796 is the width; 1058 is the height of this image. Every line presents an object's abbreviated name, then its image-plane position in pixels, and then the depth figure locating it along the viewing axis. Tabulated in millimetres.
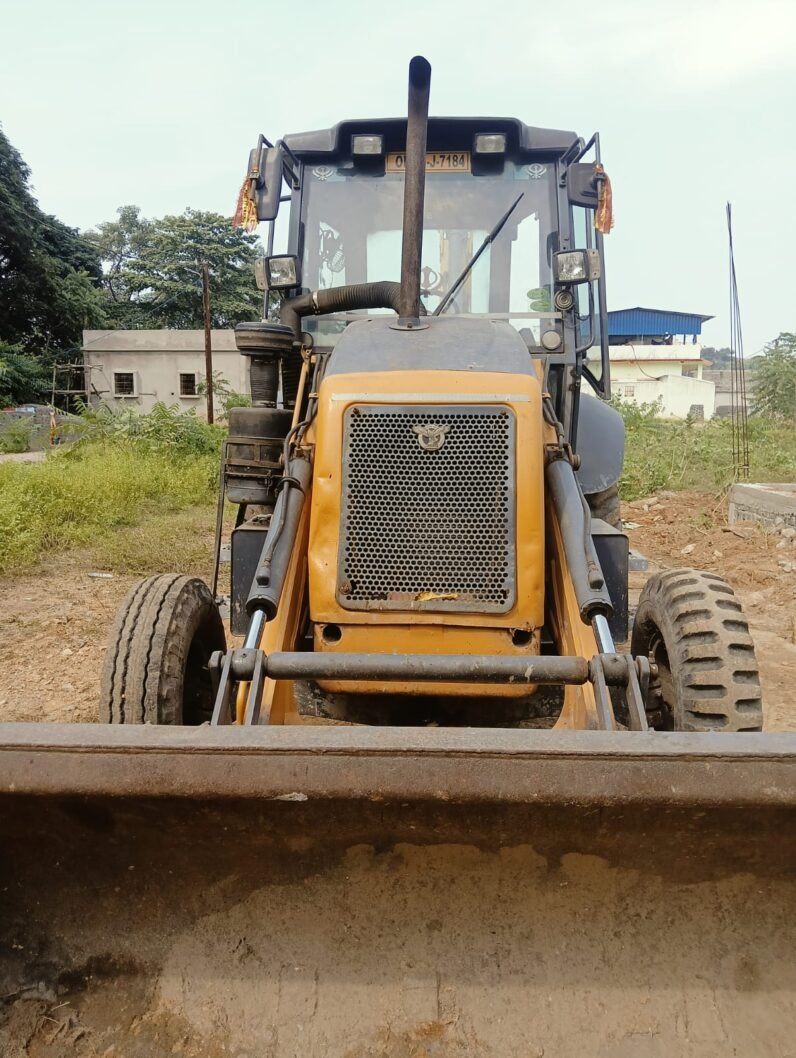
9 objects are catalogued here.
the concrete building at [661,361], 40375
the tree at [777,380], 24719
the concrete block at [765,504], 9578
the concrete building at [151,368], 36094
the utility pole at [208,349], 23281
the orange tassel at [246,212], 4238
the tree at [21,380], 33656
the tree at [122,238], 65812
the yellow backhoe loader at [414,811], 1885
